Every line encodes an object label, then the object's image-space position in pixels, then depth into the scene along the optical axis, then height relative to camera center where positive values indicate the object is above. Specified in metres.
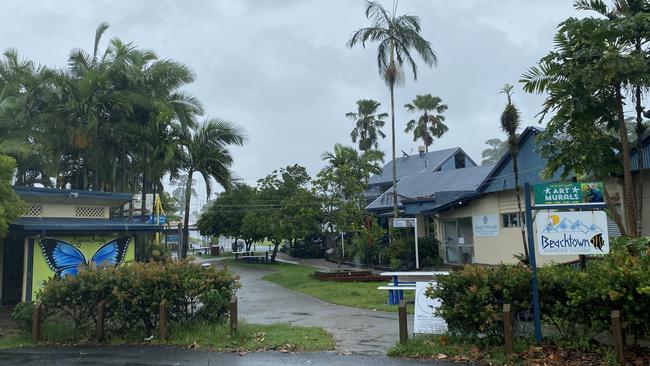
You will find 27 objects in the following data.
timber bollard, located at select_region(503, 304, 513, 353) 7.09 -1.23
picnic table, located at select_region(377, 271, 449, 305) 12.38 -1.11
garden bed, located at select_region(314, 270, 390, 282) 20.69 -1.39
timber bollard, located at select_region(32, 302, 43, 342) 9.39 -1.30
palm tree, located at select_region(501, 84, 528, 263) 17.44 +3.84
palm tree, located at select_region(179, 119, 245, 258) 21.14 +3.75
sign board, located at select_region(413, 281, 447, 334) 8.51 -1.28
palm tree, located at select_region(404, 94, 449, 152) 47.41 +10.92
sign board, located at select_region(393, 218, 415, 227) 20.07 +0.69
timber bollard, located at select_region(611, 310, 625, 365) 6.42 -1.24
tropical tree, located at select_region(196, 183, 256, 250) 38.63 +2.31
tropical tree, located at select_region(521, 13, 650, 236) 9.64 +2.82
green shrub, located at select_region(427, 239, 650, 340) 6.54 -0.80
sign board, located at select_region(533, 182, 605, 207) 7.40 +0.59
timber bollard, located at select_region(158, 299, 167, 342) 8.97 -1.28
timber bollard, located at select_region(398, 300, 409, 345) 7.93 -1.26
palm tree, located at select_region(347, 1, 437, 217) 23.70 +9.04
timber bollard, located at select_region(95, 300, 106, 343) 9.16 -1.26
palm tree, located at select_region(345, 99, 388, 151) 45.94 +10.22
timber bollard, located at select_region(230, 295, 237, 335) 8.91 -1.22
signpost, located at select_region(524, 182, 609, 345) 7.26 +0.17
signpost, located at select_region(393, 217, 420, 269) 20.08 +0.69
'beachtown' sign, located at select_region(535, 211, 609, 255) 7.27 +0.04
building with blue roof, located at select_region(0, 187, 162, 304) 14.12 +0.36
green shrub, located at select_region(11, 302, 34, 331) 9.67 -1.20
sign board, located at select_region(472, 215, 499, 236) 22.62 +0.56
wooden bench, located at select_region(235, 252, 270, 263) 37.82 -1.09
